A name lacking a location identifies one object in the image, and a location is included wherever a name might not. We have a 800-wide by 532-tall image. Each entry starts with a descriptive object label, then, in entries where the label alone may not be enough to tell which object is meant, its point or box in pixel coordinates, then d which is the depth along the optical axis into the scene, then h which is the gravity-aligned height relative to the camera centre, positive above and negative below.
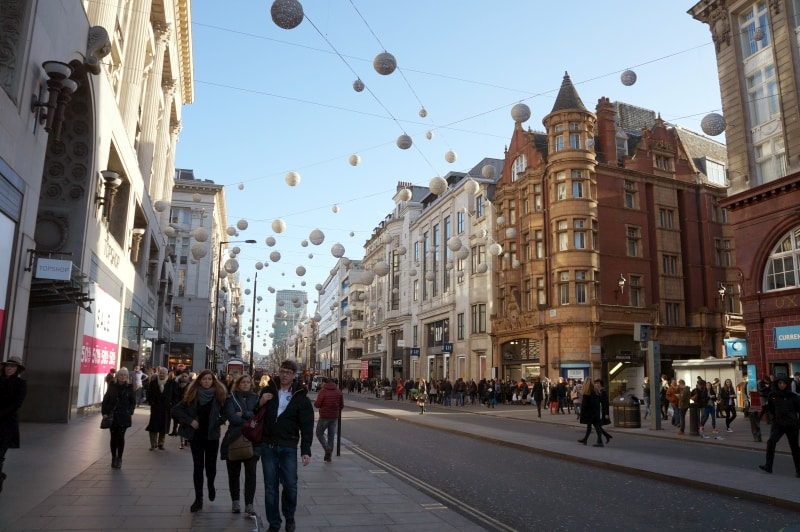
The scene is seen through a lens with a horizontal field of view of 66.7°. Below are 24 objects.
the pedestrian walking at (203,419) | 7.86 -0.63
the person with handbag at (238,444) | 7.35 -0.91
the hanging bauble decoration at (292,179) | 20.34 +6.37
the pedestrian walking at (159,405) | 13.61 -0.78
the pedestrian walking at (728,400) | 21.23 -0.78
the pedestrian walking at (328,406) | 13.65 -0.76
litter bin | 21.83 -1.34
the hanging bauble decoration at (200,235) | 26.87 +5.92
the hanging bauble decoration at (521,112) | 17.73 +7.58
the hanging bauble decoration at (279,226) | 23.05 +5.43
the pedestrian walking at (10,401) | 7.68 -0.43
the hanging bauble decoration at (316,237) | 23.59 +5.15
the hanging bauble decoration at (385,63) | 13.41 +6.76
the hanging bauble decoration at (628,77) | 17.25 +8.40
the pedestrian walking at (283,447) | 6.52 -0.80
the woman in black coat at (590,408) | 16.45 -0.85
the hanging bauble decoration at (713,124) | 17.41 +7.20
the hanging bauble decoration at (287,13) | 11.23 +6.56
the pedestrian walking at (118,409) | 10.71 -0.70
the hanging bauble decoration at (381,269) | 29.41 +4.96
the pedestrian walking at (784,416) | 11.28 -0.69
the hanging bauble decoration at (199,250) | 27.78 +5.41
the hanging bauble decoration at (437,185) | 19.95 +6.16
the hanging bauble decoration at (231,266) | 30.09 +5.16
